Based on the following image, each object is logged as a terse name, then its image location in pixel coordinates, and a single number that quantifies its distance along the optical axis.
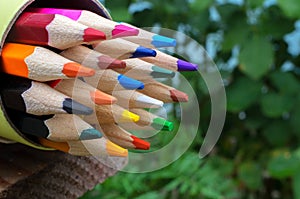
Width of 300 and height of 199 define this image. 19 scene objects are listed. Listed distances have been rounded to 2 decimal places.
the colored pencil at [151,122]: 0.21
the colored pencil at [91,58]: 0.20
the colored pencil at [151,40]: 0.21
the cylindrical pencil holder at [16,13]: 0.21
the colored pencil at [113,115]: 0.21
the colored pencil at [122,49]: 0.21
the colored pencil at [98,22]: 0.21
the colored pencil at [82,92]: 0.20
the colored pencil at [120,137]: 0.21
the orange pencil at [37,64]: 0.20
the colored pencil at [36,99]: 0.20
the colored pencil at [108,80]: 0.21
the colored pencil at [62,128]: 0.20
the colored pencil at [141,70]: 0.21
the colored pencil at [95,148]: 0.21
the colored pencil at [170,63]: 0.22
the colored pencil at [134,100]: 0.21
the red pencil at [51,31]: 0.20
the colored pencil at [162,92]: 0.22
